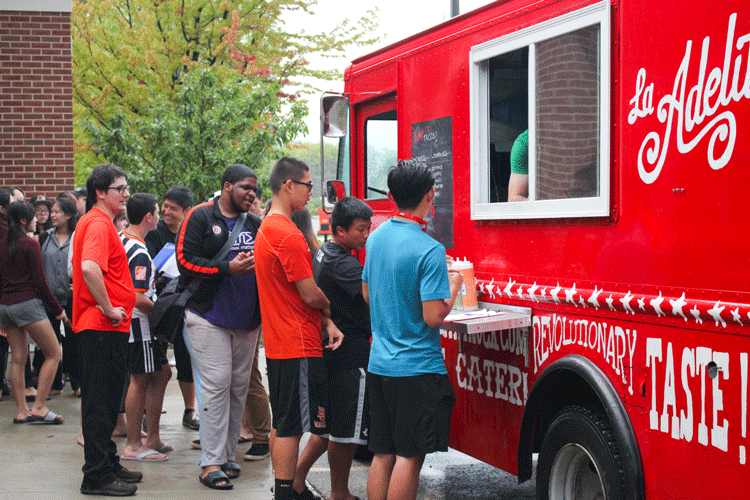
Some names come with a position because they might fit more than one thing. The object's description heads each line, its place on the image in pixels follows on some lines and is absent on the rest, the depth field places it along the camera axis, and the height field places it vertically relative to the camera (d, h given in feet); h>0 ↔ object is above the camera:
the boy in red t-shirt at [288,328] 14.14 -1.71
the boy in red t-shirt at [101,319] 16.34 -1.75
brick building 34.94 +6.38
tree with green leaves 38.86 +8.45
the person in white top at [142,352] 19.42 -2.91
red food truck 9.45 +0.01
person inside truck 13.51 +1.12
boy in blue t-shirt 12.01 -1.51
